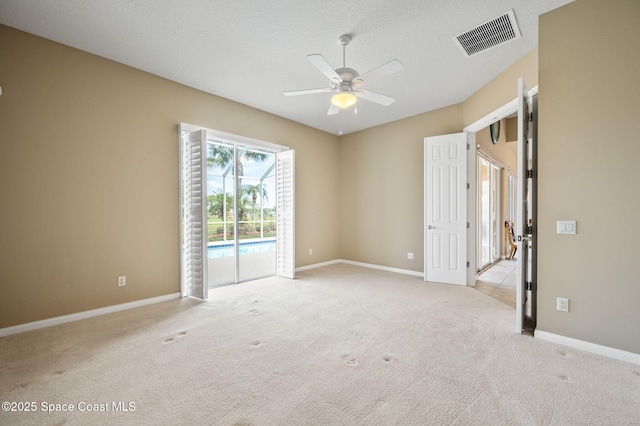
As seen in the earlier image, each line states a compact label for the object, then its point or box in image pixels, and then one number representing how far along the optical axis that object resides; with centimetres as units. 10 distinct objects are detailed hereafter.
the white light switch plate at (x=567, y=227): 241
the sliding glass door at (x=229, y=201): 383
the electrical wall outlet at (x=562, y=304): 246
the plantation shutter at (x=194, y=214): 378
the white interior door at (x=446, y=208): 444
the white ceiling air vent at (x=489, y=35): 257
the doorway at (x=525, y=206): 269
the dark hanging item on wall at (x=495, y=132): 569
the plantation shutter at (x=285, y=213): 498
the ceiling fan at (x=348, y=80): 242
